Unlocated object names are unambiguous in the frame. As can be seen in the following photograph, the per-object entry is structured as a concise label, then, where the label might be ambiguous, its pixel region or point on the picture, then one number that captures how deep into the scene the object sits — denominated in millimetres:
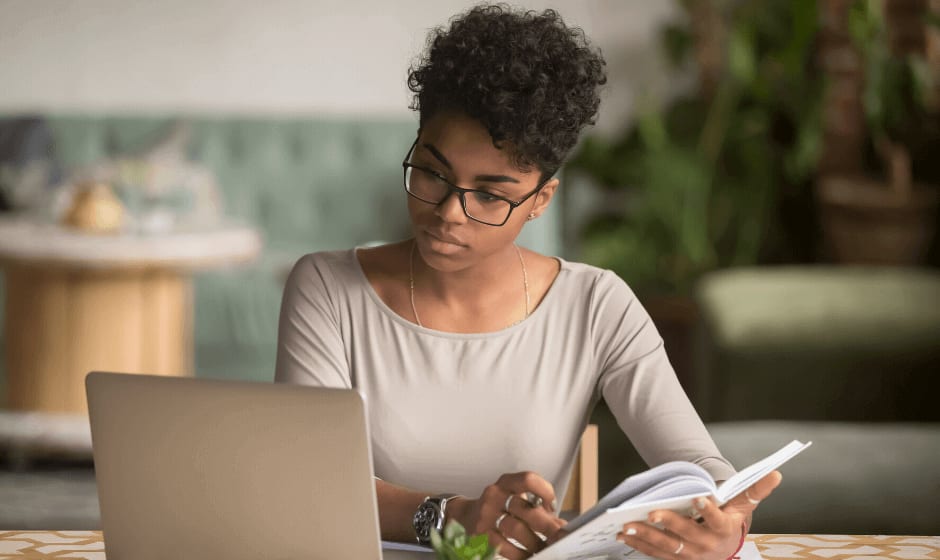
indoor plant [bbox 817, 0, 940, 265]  8641
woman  2820
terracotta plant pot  8719
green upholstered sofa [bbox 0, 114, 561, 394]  9828
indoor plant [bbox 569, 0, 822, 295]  9547
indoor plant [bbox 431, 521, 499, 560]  1997
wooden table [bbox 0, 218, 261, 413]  7340
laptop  2041
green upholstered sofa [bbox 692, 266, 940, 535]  6055
